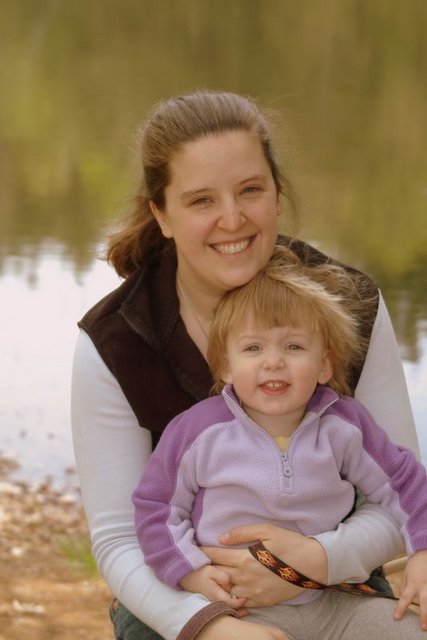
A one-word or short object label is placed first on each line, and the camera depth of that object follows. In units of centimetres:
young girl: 376
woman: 379
